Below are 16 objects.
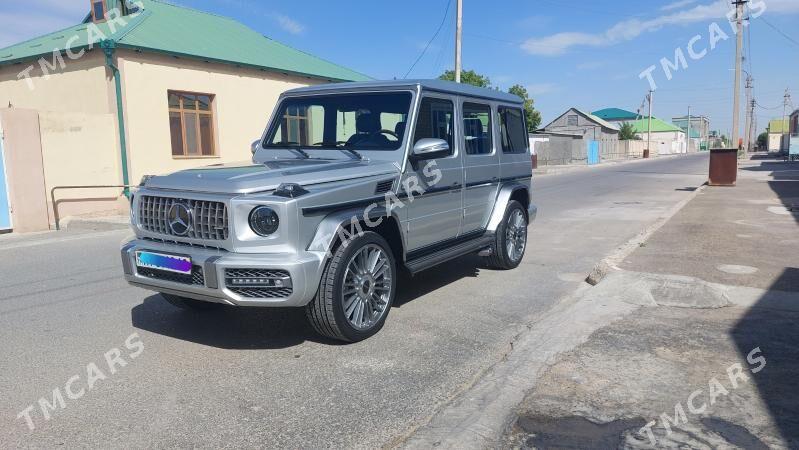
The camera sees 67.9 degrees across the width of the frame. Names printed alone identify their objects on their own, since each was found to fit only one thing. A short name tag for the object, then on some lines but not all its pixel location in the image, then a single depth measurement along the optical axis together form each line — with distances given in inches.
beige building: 504.4
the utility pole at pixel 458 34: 901.8
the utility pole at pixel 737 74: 1210.6
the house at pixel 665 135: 3972.9
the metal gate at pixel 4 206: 474.0
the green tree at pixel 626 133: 3339.1
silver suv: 156.7
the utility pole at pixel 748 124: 3487.7
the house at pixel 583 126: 3110.2
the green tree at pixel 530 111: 2110.0
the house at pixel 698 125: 5536.4
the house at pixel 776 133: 2691.4
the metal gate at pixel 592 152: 1917.4
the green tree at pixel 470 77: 1739.1
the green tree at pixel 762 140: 4124.0
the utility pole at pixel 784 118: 3745.3
